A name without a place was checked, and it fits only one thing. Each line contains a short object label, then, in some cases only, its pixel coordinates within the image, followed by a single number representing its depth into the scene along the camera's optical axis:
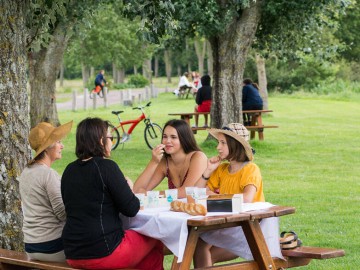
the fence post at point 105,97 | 46.00
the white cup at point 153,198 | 7.76
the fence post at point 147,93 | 56.06
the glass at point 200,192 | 7.69
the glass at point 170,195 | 7.93
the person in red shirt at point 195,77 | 58.06
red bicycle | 23.67
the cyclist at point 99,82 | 52.62
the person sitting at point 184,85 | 53.78
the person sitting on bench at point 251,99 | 24.48
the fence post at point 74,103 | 43.31
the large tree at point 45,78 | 26.41
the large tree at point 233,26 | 21.06
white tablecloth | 7.22
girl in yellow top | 7.90
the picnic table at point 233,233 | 7.11
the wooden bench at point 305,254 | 7.64
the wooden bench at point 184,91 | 53.97
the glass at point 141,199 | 7.76
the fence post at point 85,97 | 44.59
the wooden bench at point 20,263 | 7.42
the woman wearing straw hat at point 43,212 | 7.64
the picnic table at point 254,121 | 23.70
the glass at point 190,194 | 7.45
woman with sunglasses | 7.16
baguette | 7.18
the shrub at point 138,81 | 80.38
